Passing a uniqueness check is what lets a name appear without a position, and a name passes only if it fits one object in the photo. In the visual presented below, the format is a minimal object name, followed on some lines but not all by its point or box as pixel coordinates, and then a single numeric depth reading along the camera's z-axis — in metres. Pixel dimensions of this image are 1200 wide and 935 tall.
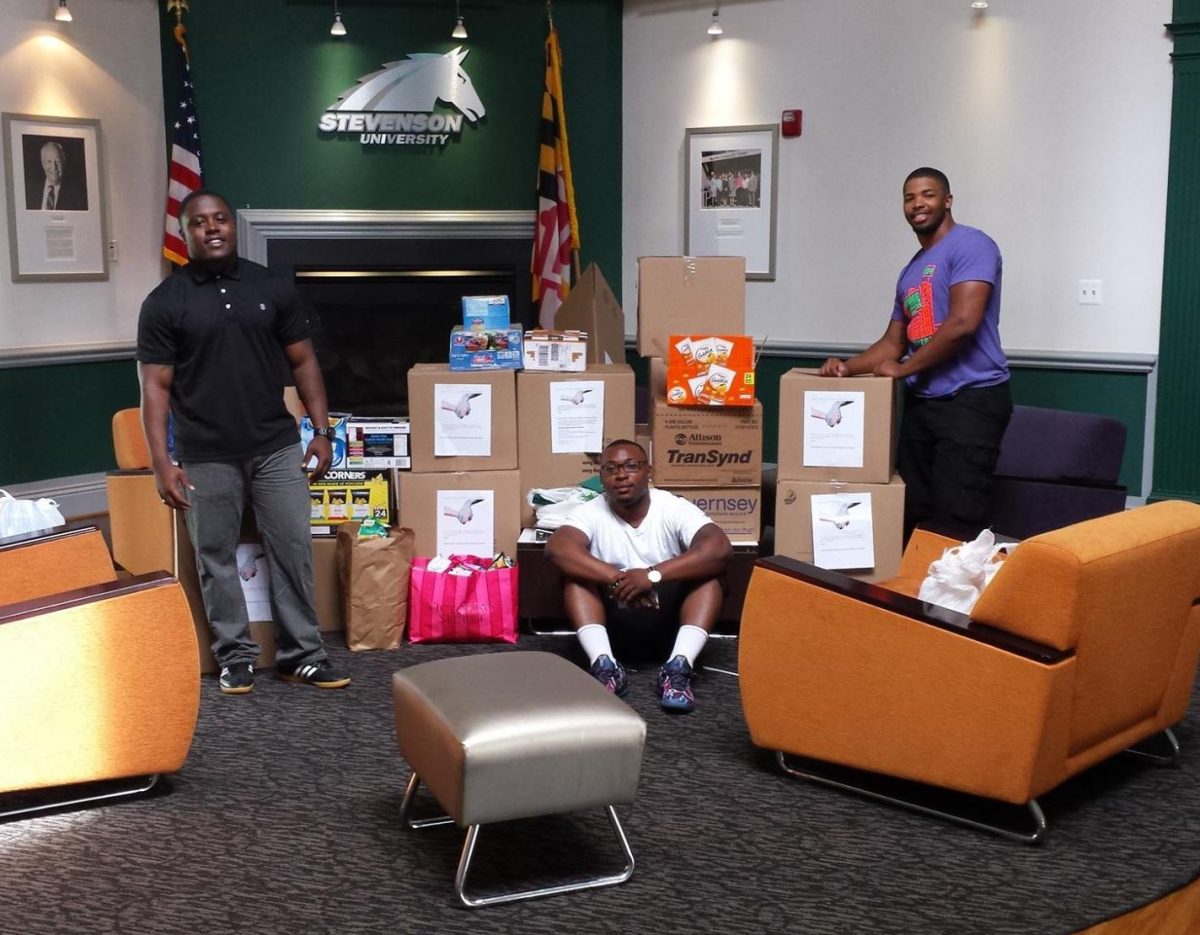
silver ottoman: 2.70
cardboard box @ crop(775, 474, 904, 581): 4.57
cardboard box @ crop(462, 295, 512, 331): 4.78
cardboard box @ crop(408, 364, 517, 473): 4.70
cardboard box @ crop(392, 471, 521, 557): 4.74
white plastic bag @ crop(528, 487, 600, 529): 4.57
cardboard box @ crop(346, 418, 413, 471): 4.71
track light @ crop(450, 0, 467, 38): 6.44
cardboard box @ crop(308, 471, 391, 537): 4.64
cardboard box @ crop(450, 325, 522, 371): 4.71
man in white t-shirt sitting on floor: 4.03
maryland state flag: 6.74
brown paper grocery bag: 4.45
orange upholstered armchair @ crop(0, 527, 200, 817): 3.03
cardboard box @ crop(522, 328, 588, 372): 4.74
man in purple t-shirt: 4.32
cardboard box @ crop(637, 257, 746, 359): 4.81
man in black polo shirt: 3.88
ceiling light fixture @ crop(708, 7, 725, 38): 6.57
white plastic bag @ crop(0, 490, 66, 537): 3.95
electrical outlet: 5.79
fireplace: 6.70
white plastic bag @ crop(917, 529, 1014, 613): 3.31
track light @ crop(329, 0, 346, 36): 6.34
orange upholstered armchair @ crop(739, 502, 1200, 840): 2.89
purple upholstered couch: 4.62
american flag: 6.40
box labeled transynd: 4.67
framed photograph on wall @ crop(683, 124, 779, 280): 6.64
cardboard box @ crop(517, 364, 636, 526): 4.74
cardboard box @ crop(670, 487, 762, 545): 4.72
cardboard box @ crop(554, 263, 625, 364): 5.73
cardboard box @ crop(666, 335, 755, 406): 4.58
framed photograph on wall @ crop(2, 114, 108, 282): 6.12
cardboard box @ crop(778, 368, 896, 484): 4.52
